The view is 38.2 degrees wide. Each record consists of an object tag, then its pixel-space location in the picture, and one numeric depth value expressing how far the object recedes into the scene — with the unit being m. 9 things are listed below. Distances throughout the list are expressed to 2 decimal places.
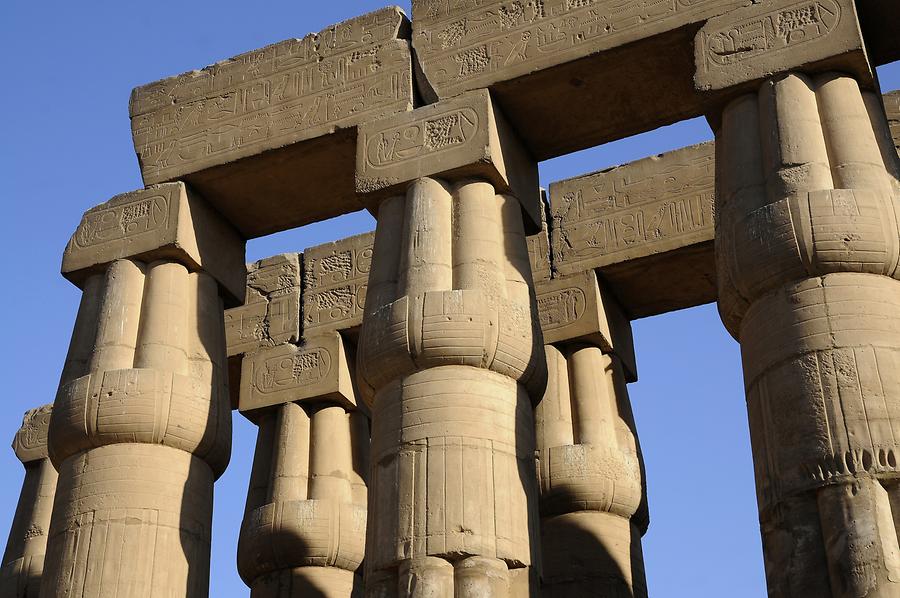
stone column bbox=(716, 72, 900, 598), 7.89
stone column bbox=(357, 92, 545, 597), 9.05
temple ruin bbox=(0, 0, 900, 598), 8.80
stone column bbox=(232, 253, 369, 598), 13.93
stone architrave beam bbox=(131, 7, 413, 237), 11.97
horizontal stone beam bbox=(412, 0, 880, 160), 10.55
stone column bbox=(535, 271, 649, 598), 12.70
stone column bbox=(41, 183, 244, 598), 10.69
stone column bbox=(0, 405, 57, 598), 14.96
